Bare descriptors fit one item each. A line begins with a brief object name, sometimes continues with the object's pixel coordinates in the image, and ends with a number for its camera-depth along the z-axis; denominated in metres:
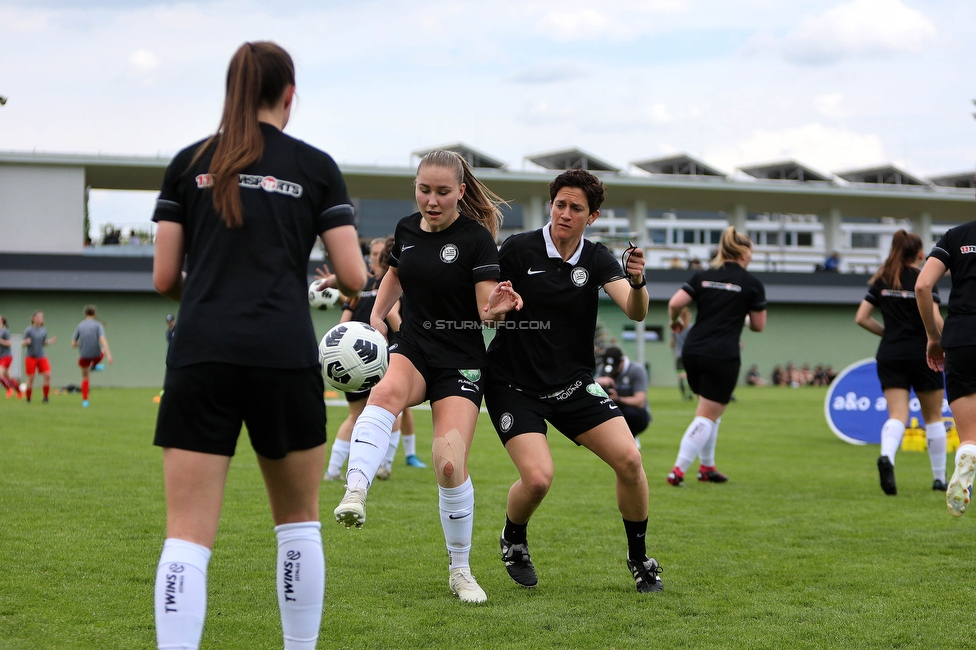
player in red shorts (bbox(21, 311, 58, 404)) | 22.00
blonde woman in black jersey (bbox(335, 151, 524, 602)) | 4.98
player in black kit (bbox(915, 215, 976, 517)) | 6.11
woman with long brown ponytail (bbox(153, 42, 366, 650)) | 3.05
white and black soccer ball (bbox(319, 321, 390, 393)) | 5.36
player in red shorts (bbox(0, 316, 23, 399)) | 23.70
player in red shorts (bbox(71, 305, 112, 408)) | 22.34
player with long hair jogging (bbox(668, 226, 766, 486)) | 9.39
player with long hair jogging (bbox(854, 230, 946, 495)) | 9.19
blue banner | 15.62
